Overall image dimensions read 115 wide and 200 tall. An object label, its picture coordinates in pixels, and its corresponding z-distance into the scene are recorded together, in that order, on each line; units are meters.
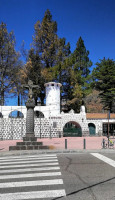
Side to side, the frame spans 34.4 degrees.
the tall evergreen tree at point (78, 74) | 39.85
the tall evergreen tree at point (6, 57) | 38.77
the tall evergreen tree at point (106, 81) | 38.72
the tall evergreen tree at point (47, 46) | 42.74
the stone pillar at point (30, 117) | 14.65
